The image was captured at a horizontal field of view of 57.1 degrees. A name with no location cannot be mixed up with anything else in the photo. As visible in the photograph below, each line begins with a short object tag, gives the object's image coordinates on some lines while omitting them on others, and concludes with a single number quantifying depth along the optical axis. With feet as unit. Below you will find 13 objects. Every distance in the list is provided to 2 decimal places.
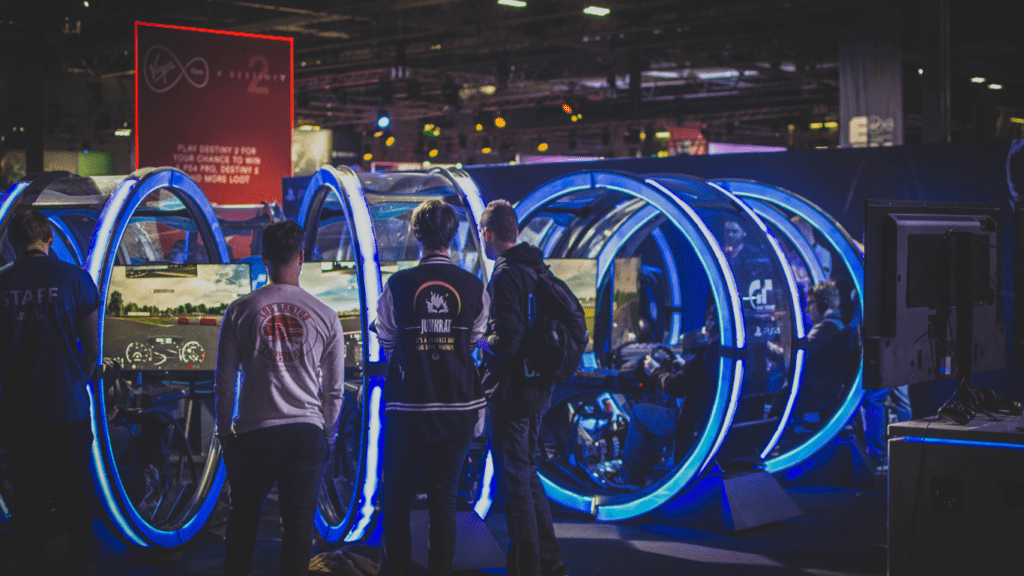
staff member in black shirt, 13.12
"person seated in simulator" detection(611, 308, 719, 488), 18.81
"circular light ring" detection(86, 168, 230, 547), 15.17
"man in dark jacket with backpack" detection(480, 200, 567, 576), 13.71
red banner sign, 27.43
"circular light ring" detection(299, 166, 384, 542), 14.98
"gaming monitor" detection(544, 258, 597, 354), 19.61
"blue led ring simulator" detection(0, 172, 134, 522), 16.33
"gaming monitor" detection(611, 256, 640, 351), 22.59
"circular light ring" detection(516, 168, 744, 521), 18.15
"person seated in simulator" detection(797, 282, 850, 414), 22.95
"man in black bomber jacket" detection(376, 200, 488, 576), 12.41
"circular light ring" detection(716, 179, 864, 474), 22.61
